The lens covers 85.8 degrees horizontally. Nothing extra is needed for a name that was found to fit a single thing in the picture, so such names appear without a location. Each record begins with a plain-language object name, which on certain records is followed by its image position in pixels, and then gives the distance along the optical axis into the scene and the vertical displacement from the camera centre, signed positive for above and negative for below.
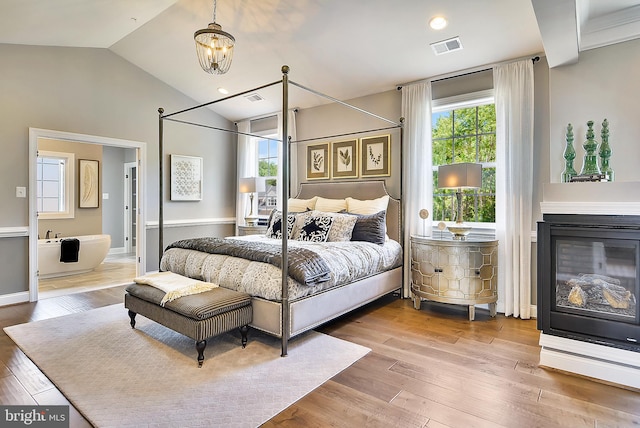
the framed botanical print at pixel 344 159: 5.09 +0.87
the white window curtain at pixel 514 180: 3.57 +0.38
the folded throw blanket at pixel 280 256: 2.80 -0.35
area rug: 1.97 -1.10
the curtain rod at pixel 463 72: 3.63 +1.67
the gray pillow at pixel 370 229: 4.07 -0.16
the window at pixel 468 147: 4.01 +0.84
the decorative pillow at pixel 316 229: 4.11 -0.15
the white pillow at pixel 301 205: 5.09 +0.17
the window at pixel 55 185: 6.61 +0.63
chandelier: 3.05 +1.52
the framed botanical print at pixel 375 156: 4.75 +0.85
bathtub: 5.49 -0.67
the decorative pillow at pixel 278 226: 4.43 -0.13
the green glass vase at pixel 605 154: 2.62 +0.48
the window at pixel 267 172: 6.17 +0.82
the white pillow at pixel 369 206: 4.50 +0.14
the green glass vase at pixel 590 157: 2.63 +0.46
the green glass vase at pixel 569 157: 2.76 +0.48
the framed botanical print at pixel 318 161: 5.39 +0.88
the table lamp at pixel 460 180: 3.57 +0.39
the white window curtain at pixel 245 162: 6.43 +1.02
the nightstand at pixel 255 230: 5.53 -0.22
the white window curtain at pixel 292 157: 5.69 +0.99
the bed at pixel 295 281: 2.75 -0.59
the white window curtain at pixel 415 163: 4.25 +0.67
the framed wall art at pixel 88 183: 7.06 +0.70
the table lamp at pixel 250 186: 5.68 +0.51
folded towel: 5.63 -0.55
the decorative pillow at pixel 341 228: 4.08 -0.14
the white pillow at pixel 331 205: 4.81 +0.16
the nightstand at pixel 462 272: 3.56 -0.59
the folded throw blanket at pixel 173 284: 2.78 -0.59
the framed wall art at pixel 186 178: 5.81 +0.67
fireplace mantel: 2.32 -0.75
